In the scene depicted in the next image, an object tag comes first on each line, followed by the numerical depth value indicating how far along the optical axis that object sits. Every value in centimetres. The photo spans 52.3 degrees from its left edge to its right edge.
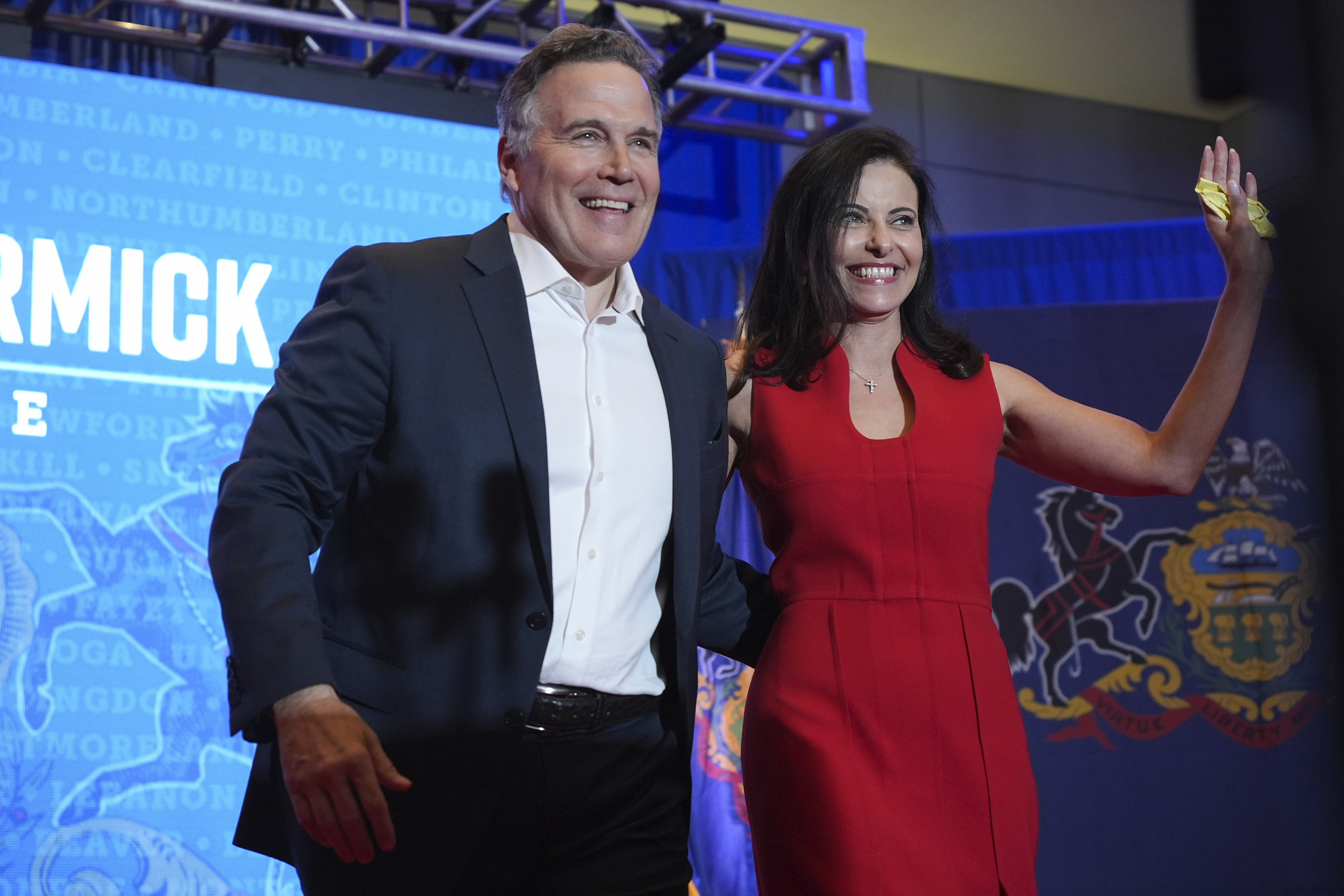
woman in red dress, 190
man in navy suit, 151
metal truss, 432
